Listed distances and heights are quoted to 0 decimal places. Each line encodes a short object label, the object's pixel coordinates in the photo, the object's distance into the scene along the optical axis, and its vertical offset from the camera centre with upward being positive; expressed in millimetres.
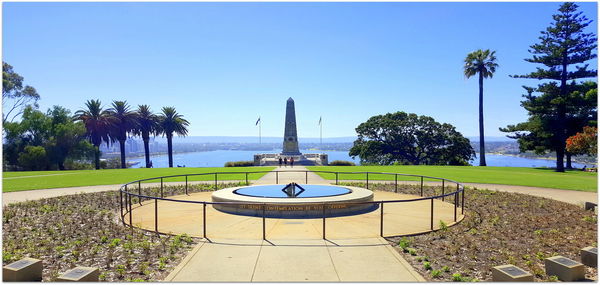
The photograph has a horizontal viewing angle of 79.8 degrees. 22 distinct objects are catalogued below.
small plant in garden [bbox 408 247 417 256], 7898 -2450
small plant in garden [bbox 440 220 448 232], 10172 -2430
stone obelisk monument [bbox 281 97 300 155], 63562 +1817
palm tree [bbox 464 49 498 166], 51406 +11194
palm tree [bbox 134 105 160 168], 56062 +3028
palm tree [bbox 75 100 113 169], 52188 +2857
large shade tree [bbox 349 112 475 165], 61719 +19
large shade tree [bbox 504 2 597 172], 39812 +7763
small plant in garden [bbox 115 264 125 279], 6762 -2457
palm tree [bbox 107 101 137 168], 53781 +3264
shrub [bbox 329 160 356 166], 49597 -2898
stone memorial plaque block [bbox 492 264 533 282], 5738 -2158
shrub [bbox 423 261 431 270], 7023 -2429
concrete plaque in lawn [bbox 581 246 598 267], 7051 -2283
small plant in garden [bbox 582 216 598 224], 11377 -2498
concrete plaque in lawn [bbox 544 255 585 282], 6277 -2258
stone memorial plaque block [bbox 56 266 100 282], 5715 -2158
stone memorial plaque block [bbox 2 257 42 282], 6125 -2228
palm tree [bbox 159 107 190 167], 59188 +3088
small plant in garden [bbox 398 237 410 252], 8330 -2410
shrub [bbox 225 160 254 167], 49312 -2986
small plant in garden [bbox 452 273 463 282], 6435 -2441
